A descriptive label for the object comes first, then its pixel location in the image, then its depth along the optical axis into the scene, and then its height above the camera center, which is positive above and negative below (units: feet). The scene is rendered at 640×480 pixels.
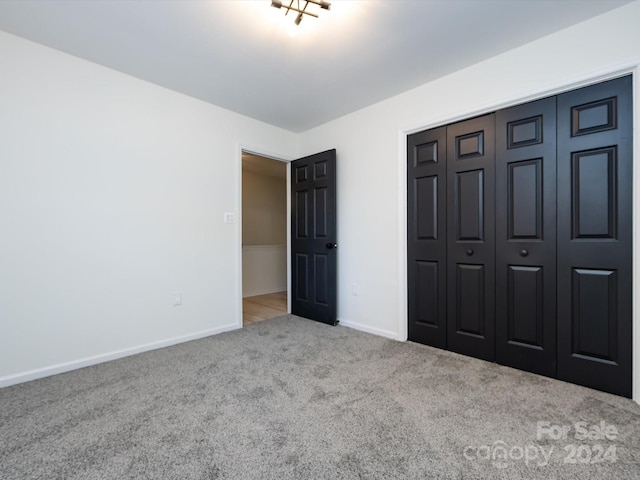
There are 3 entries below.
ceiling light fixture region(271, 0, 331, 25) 5.54 +4.37
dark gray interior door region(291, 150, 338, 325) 11.08 -0.07
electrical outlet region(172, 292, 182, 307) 9.33 -1.95
